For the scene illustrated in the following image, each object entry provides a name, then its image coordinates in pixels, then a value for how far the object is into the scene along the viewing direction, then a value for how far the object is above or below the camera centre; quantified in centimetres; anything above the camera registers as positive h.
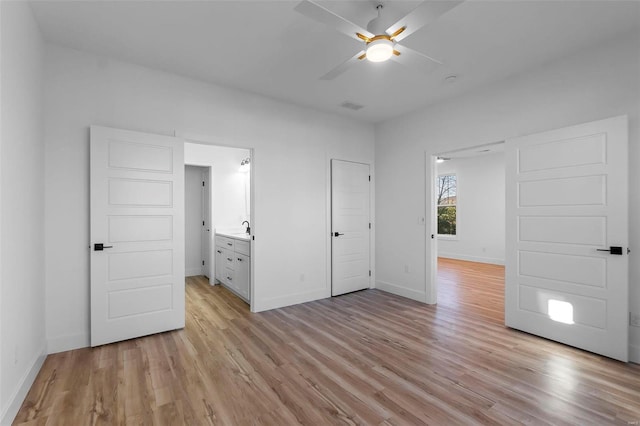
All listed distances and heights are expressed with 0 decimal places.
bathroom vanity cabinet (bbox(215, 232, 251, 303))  427 -79
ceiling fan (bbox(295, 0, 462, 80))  180 +123
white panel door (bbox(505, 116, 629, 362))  272 -24
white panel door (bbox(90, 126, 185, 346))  298 -22
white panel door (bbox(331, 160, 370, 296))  480 -24
